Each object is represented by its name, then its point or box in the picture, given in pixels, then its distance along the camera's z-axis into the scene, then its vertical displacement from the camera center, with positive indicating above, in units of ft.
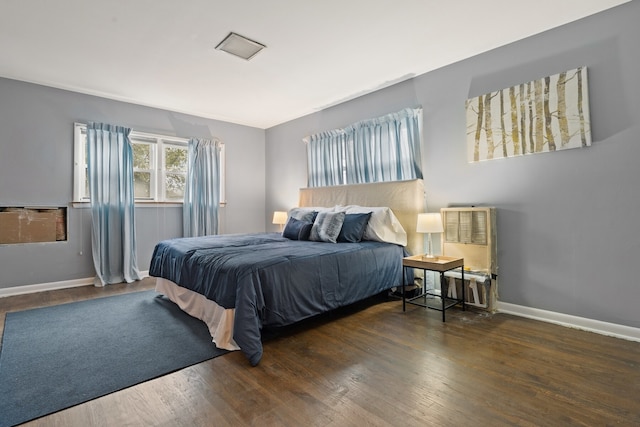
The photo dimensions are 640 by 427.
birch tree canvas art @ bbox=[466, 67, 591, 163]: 8.68 +2.84
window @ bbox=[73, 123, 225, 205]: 15.64 +2.70
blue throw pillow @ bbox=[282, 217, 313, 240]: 12.34 -0.50
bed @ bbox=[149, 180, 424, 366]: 7.47 -1.40
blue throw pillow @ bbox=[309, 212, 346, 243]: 11.60 -0.39
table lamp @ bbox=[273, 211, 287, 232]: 17.12 -0.03
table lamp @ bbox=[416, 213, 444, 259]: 10.13 -0.26
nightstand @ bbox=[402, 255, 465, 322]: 9.45 -1.69
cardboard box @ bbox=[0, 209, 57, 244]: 12.37 -0.16
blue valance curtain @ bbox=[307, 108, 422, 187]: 12.41 +2.85
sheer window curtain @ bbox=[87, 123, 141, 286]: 13.80 +0.74
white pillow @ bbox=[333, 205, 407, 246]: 11.73 -0.47
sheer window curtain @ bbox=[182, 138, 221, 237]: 16.49 +1.58
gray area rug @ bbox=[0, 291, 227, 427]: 5.82 -3.09
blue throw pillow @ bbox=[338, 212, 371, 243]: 11.54 -0.43
